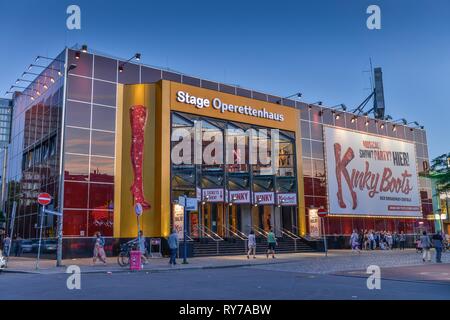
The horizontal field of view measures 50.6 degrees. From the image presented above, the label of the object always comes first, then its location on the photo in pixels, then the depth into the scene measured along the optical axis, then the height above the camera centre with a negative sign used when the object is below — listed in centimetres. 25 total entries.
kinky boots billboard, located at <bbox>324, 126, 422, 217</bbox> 4291 +522
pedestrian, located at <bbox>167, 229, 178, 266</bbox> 2217 -55
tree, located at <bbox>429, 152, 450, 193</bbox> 4147 +513
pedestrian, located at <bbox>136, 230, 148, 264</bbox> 2227 -47
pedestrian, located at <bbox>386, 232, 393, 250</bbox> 4206 -104
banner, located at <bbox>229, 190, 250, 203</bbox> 3416 +257
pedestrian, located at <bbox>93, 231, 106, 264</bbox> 2303 -79
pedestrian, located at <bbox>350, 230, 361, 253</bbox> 3506 -82
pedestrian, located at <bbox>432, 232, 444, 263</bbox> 2417 -80
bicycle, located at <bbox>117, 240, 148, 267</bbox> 2158 -89
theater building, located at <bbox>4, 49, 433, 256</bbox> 2992 +545
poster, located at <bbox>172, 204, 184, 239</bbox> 3112 +86
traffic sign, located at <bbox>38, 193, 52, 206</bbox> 2131 +165
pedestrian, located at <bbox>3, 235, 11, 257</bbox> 2542 -39
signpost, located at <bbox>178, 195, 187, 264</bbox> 2306 +155
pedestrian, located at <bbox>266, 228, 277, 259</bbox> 2816 -56
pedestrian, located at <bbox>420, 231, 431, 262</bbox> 2508 -92
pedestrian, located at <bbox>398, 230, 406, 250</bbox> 4441 -104
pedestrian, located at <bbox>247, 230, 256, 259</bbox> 2797 -59
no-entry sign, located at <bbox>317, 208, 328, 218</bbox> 2938 +113
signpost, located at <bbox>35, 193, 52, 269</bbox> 2131 +165
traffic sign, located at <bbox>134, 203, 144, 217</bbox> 2323 +121
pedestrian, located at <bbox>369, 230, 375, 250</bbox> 4008 -93
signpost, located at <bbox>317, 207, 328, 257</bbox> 2938 +113
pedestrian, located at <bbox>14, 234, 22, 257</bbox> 3343 -75
